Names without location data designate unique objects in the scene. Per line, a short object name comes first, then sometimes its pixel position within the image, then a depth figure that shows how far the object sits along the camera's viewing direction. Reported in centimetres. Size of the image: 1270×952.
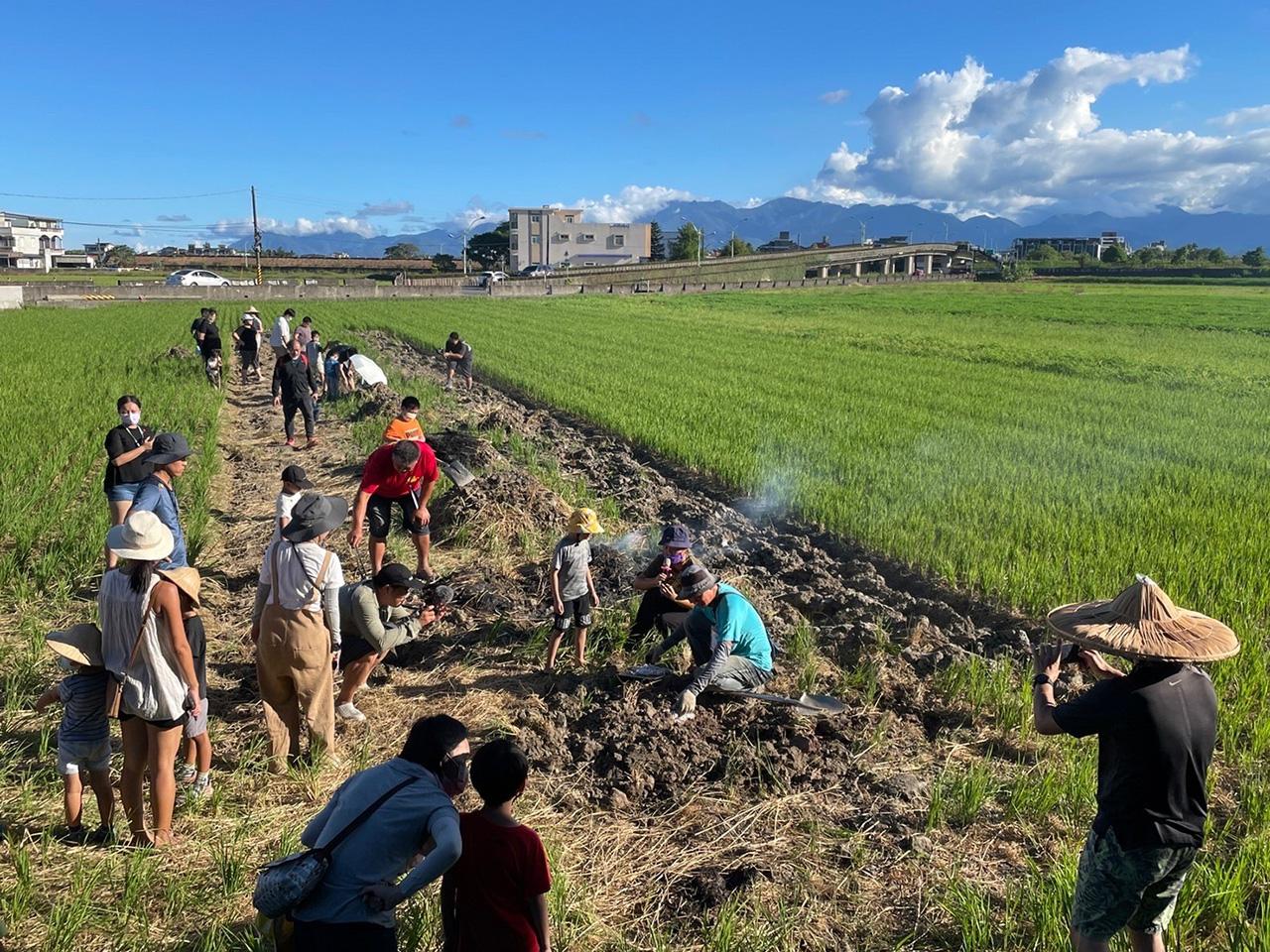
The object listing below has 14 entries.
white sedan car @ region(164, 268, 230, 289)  5169
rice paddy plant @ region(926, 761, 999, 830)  411
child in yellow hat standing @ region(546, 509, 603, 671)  545
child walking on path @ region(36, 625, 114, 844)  363
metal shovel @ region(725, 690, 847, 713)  495
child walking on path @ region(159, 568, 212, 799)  368
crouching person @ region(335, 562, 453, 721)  495
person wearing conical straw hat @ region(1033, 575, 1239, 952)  270
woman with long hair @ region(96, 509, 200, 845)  352
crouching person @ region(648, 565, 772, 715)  491
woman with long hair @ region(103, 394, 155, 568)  609
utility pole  5450
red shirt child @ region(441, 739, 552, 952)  263
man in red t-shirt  662
